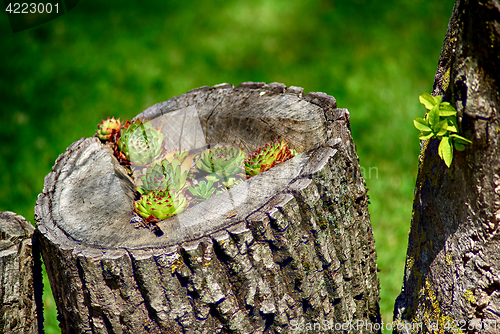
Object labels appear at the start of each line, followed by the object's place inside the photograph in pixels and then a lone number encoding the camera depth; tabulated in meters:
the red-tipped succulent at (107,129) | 2.95
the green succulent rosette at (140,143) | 2.93
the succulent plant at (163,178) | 2.87
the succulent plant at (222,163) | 2.89
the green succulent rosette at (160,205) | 2.83
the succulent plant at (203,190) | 2.87
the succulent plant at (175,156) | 2.92
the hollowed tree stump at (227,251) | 2.79
